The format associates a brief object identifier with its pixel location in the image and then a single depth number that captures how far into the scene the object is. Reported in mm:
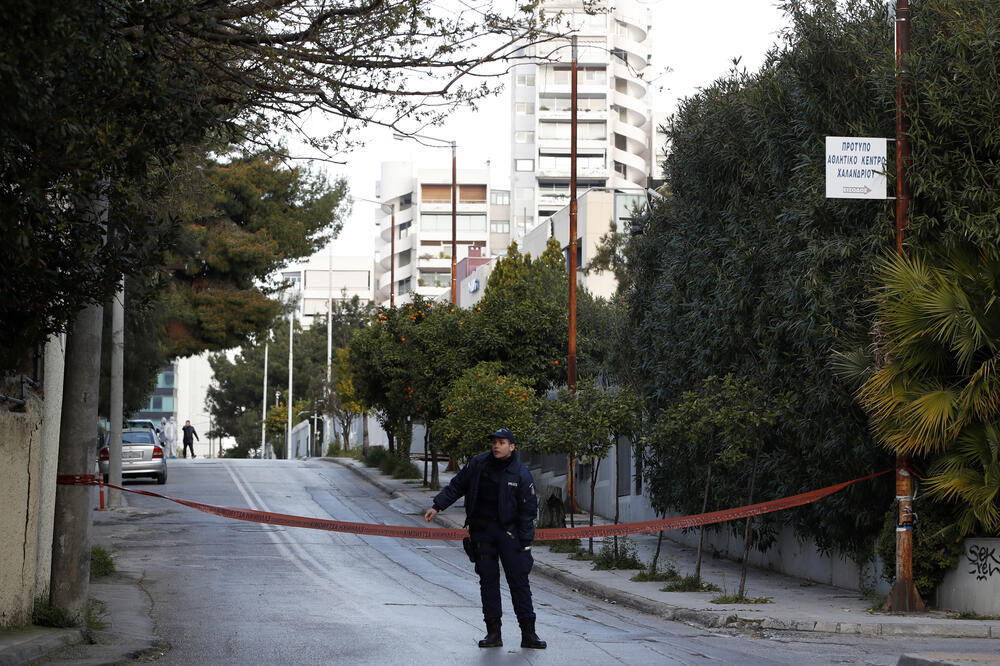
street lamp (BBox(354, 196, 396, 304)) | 109025
